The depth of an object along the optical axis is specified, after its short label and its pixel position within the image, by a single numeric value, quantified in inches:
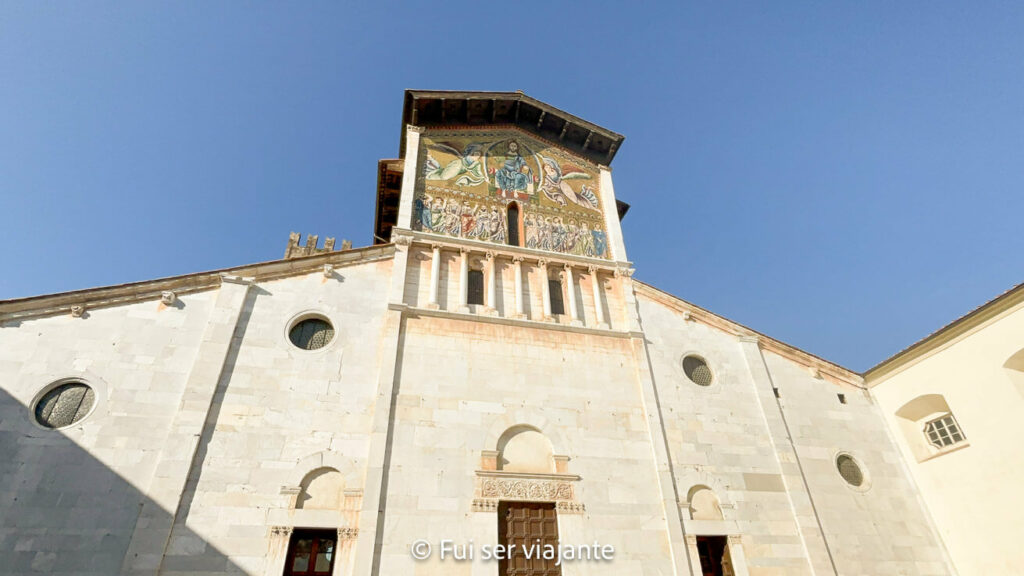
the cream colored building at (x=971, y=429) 414.3
